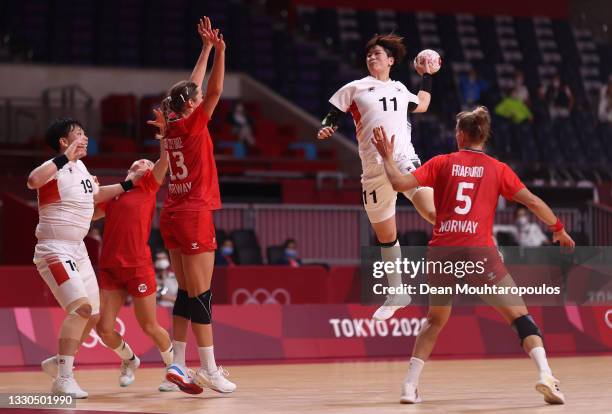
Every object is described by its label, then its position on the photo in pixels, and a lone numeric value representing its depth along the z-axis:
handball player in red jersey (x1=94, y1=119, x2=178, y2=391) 11.27
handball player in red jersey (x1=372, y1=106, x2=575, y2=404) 9.27
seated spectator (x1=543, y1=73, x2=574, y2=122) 27.41
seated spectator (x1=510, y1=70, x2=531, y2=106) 27.05
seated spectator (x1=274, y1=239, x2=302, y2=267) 19.98
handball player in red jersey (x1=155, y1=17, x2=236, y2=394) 10.21
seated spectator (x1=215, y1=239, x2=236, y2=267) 19.31
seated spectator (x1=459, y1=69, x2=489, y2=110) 27.03
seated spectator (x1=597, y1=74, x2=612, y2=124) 27.45
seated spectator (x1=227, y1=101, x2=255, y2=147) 25.22
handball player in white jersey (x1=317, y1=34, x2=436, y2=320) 11.06
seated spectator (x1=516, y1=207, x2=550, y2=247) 21.11
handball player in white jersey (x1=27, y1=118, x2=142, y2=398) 10.08
